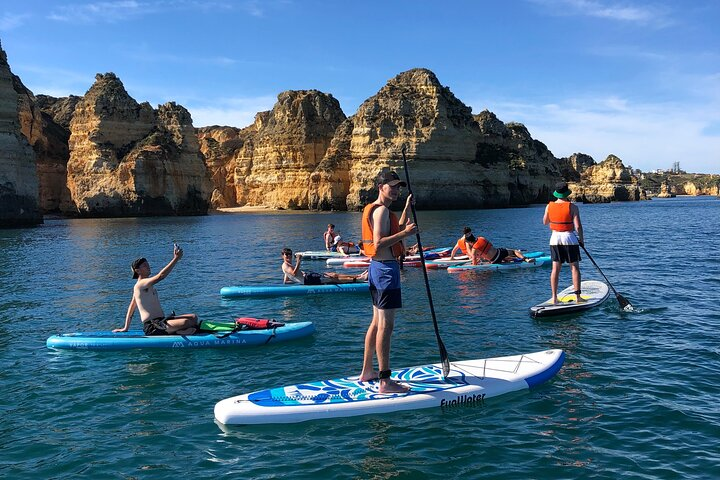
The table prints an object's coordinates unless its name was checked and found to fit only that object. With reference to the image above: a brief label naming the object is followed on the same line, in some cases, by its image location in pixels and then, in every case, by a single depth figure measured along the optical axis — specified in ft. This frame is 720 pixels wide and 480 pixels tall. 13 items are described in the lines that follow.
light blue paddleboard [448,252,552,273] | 65.26
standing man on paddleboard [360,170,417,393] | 21.81
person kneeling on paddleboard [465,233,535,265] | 66.69
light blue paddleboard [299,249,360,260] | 86.48
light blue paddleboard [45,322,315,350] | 34.40
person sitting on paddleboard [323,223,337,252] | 90.46
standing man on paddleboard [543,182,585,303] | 38.96
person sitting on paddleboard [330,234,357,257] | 86.71
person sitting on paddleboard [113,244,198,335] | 34.53
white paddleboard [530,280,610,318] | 40.24
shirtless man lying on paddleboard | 55.67
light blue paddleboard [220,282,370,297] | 53.62
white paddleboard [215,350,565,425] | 22.98
